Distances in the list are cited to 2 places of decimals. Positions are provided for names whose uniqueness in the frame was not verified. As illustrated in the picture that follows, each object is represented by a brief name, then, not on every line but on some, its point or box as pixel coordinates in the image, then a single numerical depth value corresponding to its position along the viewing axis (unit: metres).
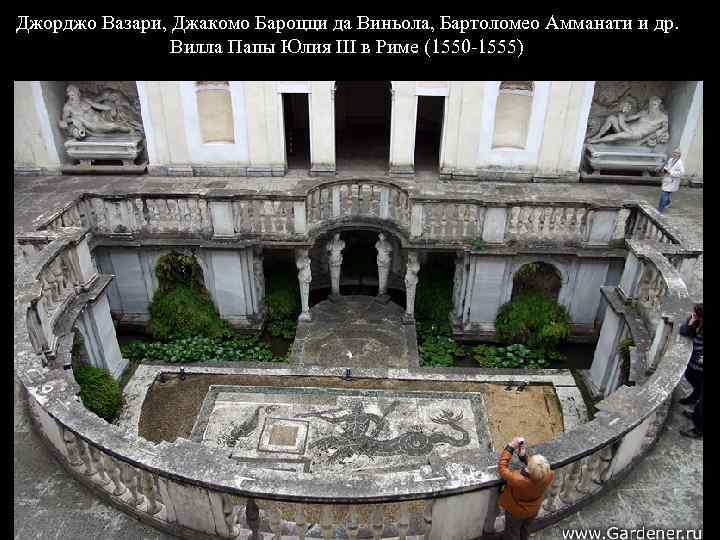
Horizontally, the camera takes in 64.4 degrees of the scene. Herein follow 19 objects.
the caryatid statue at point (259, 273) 15.43
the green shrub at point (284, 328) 16.12
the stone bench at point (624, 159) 17.59
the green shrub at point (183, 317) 15.59
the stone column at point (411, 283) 15.12
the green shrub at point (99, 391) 11.97
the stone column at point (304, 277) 15.07
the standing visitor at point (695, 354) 8.51
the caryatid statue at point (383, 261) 15.47
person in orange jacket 5.81
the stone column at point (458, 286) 15.41
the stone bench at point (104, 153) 17.88
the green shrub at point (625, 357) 11.90
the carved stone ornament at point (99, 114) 17.97
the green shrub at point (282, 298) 16.52
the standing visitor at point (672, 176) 14.57
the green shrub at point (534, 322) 15.11
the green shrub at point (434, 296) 16.47
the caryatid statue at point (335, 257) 15.71
